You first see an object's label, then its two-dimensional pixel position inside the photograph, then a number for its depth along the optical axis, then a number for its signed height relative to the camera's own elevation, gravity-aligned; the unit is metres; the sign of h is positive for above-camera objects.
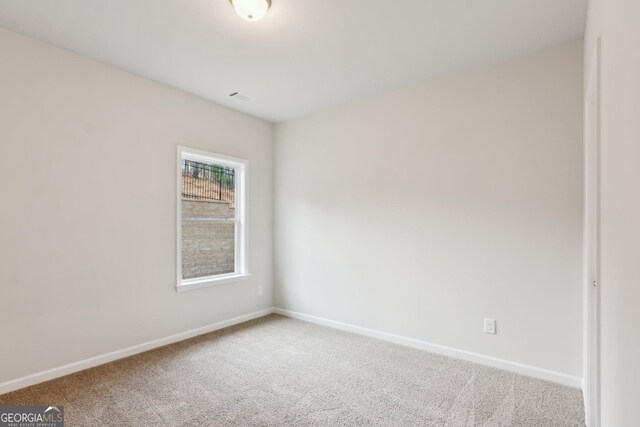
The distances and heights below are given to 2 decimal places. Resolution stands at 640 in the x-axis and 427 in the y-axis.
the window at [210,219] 3.71 -0.06
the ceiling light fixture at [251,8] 2.10 +1.30
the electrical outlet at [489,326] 2.93 -0.96
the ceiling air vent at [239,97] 3.68 +1.30
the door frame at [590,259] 1.68 -0.27
